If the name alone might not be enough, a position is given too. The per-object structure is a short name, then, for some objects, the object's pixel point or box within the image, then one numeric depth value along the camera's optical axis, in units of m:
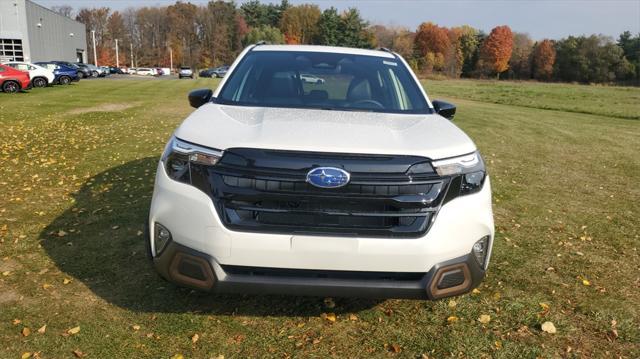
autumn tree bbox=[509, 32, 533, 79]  111.25
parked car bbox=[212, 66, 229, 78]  65.88
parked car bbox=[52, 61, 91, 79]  46.85
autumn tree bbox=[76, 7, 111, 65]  114.25
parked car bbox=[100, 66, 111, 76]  60.91
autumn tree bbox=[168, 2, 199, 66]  114.56
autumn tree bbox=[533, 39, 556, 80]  103.12
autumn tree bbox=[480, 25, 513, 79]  114.37
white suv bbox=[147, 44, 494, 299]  2.66
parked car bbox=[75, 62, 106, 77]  51.61
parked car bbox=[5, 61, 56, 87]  27.69
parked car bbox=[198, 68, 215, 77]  66.88
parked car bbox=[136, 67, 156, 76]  84.50
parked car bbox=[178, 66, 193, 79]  65.94
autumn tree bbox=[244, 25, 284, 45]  106.94
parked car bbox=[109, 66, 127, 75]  73.54
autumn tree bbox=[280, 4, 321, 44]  125.81
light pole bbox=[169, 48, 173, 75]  109.50
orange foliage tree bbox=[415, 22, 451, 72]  117.06
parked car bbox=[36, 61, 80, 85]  32.38
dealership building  48.38
